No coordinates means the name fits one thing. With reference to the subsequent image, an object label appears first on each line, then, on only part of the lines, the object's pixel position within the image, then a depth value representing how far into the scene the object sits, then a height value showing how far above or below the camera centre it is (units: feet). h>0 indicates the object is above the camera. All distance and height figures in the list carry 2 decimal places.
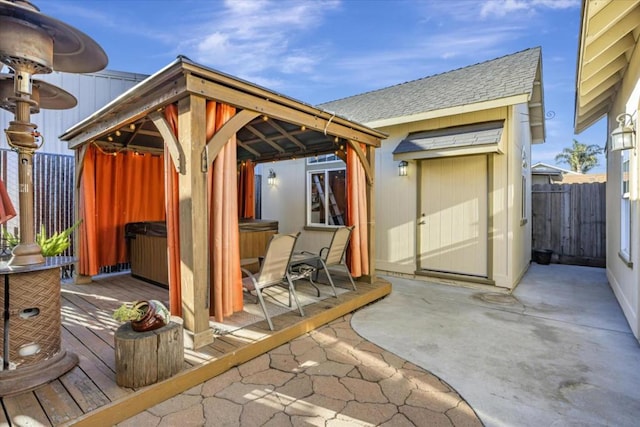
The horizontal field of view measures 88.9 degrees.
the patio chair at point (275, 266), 11.64 -2.02
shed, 18.54 +2.33
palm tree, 95.50 +15.77
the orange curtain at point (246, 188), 26.68 +1.99
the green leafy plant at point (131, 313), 8.01 -2.49
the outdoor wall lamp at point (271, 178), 29.27 +3.08
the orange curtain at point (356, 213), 17.38 -0.10
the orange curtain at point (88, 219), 17.54 -0.30
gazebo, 9.91 +1.83
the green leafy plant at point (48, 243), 9.92 -0.90
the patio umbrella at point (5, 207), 8.61 +0.19
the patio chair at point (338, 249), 15.61 -1.86
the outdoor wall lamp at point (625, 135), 12.60 +2.90
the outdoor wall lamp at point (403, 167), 21.84 +2.94
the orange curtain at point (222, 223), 10.75 -0.35
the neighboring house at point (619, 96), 11.00 +5.70
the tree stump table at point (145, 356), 7.84 -3.51
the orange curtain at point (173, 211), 10.72 +0.06
